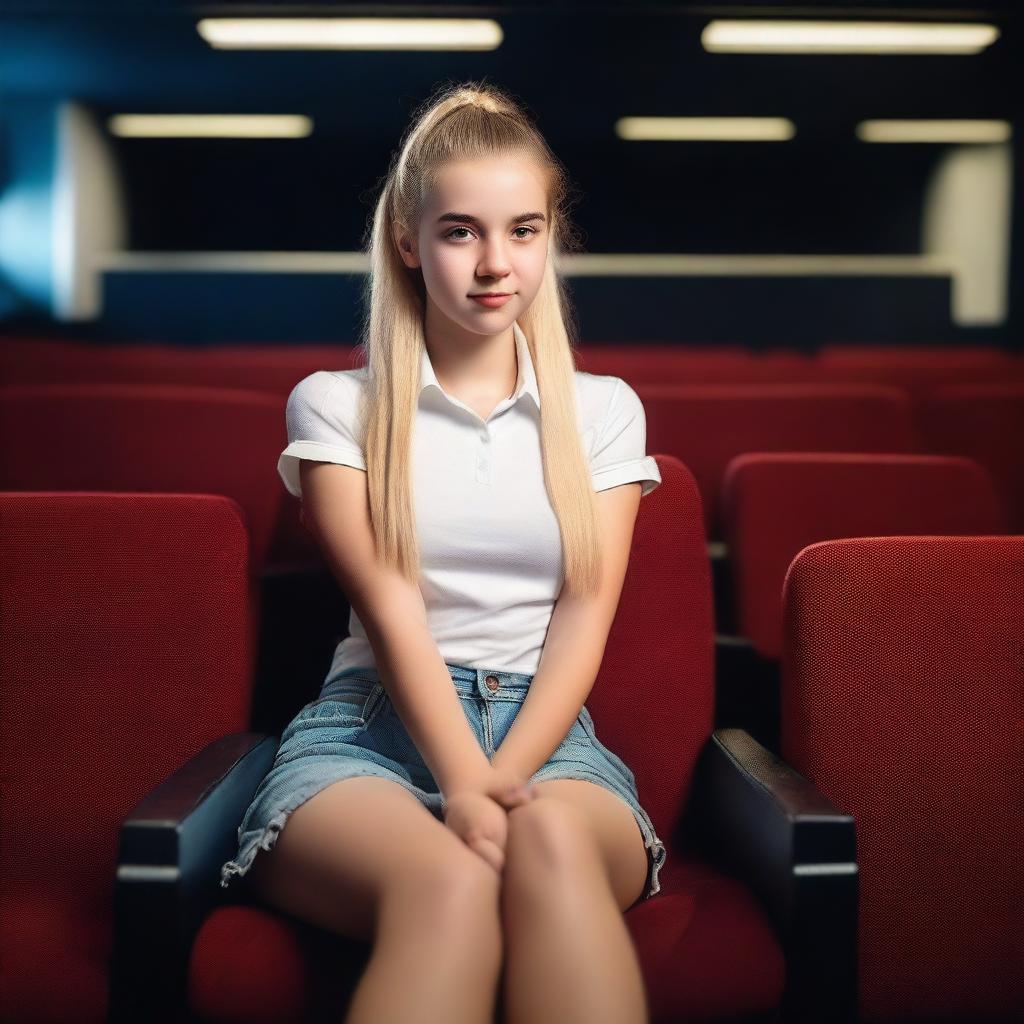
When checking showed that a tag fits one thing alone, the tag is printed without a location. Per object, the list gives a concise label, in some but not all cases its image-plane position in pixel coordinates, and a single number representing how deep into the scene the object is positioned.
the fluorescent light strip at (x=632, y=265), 6.44
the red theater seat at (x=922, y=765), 1.00
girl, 0.86
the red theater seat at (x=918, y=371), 2.84
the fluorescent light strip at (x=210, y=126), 6.82
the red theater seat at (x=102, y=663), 1.04
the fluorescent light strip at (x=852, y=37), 4.73
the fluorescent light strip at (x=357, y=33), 4.73
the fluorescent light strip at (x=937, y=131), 6.56
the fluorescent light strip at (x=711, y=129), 6.64
